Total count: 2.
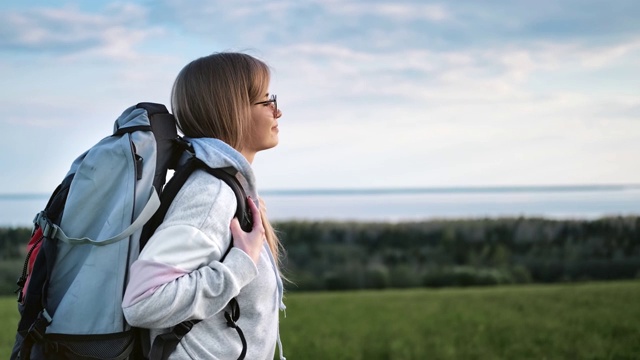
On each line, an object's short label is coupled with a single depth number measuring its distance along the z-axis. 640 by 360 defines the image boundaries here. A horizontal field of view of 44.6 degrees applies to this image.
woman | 2.64
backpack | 2.69
